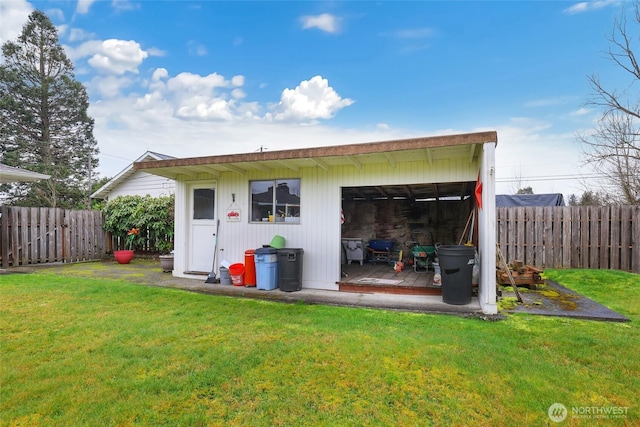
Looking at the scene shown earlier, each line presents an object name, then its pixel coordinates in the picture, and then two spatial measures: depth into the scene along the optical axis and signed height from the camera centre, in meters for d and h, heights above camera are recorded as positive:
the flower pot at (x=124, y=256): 10.19 -1.47
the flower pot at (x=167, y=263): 8.38 -1.39
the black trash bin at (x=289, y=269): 6.04 -1.08
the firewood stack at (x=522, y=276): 6.20 -1.21
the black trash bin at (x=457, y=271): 4.91 -0.89
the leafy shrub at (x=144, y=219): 11.12 -0.31
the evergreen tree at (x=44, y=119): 18.12 +5.55
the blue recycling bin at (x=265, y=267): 6.17 -1.09
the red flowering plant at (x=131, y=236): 10.92 -0.89
